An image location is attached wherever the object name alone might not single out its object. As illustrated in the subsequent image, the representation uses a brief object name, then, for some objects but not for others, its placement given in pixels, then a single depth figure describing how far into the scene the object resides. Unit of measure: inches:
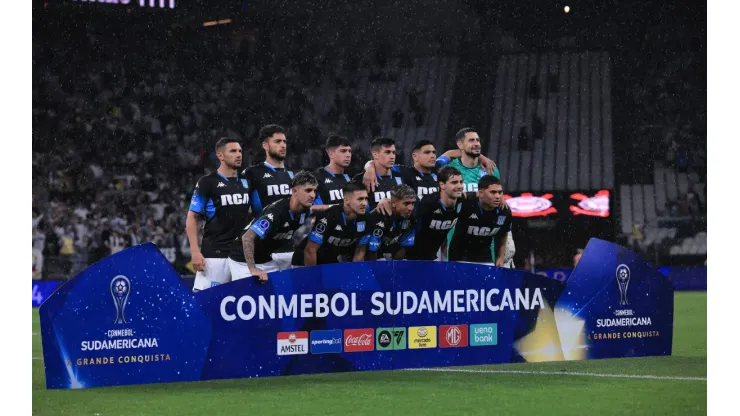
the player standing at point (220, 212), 665.6
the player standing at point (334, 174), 663.1
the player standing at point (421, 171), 682.8
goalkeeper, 695.1
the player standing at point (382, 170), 665.6
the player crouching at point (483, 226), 671.8
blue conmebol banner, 557.6
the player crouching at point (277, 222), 614.9
